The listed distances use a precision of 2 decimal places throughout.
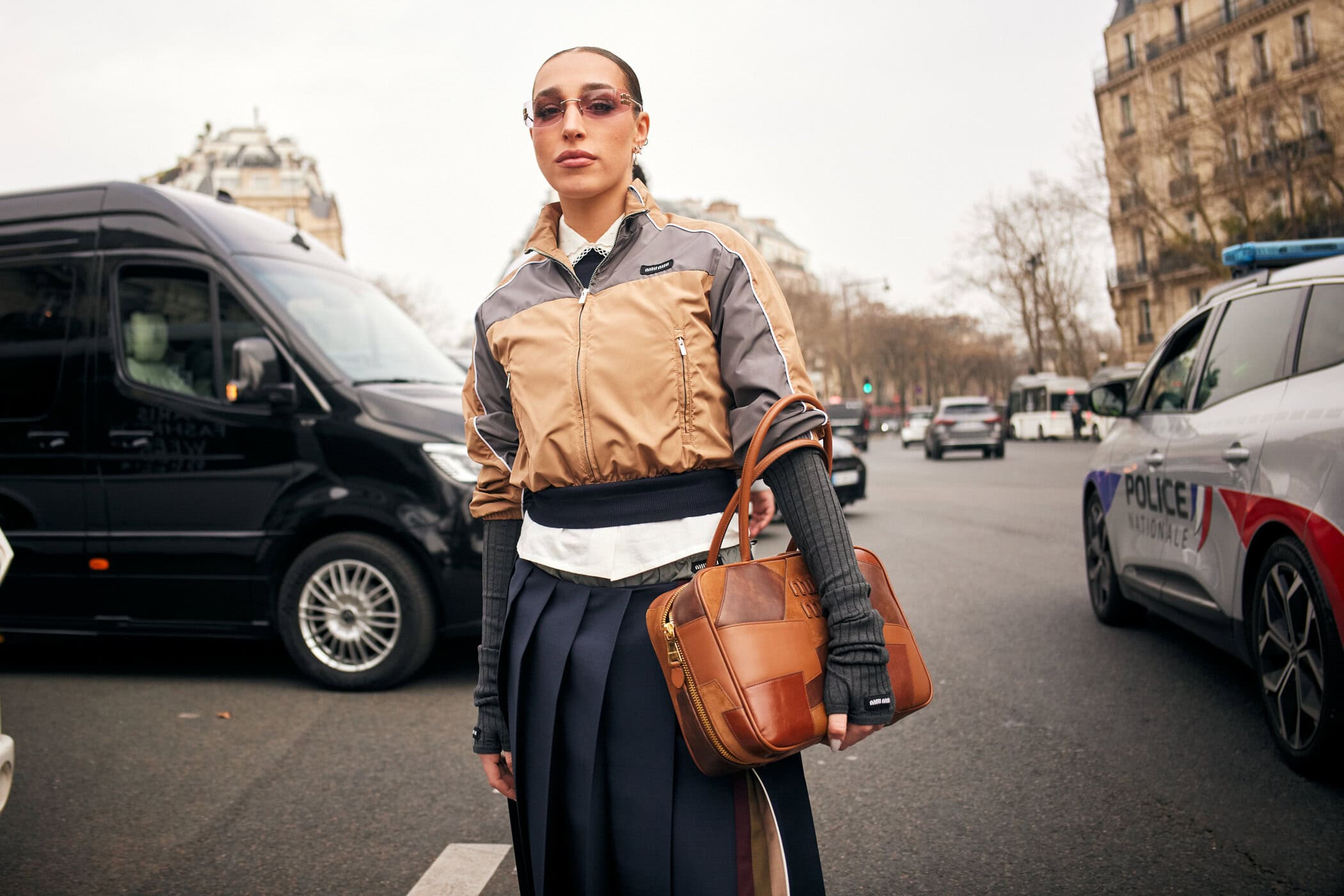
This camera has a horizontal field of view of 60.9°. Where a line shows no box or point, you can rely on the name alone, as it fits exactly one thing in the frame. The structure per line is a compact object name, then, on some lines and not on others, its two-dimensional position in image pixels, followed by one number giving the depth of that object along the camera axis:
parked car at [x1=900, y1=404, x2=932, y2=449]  52.56
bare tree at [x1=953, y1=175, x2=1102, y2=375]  56.50
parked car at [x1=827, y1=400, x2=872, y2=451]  21.59
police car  3.66
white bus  48.25
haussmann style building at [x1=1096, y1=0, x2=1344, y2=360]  27.19
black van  5.45
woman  1.77
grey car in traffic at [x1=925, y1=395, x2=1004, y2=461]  31.11
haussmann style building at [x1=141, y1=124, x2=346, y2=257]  89.44
